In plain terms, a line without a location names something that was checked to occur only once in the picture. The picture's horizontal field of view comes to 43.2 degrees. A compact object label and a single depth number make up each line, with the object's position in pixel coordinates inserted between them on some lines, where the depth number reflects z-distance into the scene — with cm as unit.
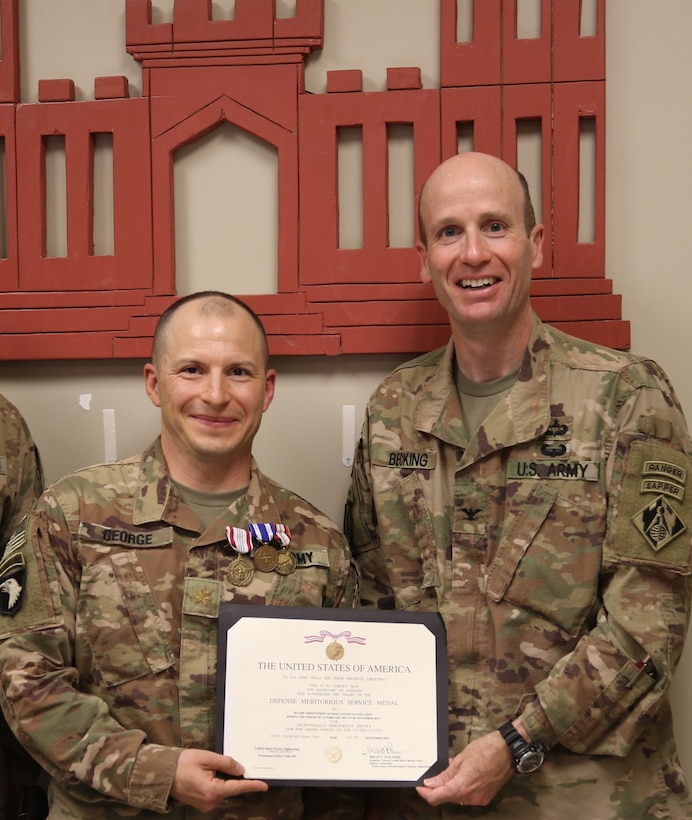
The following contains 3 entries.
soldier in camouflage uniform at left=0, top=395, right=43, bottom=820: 253
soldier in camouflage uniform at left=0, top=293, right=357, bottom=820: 192
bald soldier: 200
